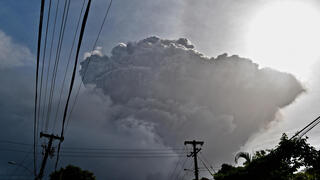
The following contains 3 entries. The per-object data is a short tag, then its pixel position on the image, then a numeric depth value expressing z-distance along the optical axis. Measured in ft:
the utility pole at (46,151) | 81.31
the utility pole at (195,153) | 93.23
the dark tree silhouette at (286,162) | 33.17
